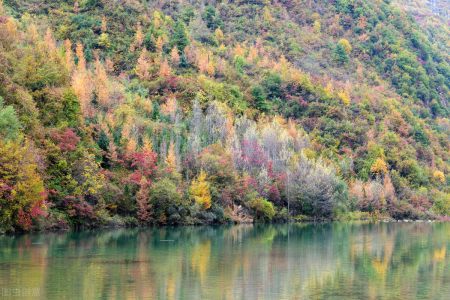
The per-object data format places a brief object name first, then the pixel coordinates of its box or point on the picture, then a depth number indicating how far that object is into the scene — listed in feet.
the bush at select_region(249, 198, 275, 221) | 345.74
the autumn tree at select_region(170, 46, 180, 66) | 470.39
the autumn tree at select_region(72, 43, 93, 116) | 318.04
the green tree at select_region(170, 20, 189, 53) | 489.67
